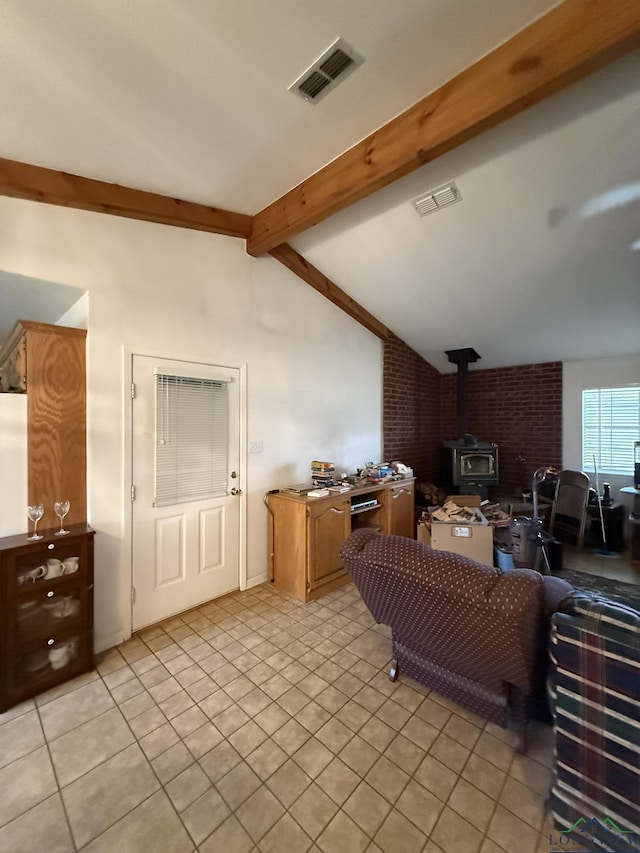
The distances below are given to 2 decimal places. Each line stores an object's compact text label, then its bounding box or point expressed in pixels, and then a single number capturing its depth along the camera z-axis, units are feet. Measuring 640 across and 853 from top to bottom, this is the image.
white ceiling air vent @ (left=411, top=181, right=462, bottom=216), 8.22
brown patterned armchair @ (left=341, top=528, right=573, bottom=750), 4.37
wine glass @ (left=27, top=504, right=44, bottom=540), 6.81
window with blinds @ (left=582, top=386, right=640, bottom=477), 14.85
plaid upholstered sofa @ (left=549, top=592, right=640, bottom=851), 3.66
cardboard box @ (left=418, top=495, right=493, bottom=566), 10.36
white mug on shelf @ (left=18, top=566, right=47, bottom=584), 6.36
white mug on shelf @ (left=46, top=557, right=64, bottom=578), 6.61
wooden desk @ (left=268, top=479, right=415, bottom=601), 9.73
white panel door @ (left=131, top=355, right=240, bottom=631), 8.31
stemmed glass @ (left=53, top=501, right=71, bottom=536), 7.14
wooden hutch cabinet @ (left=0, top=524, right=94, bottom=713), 6.12
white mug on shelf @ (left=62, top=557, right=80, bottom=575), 6.79
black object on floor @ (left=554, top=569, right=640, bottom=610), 9.98
